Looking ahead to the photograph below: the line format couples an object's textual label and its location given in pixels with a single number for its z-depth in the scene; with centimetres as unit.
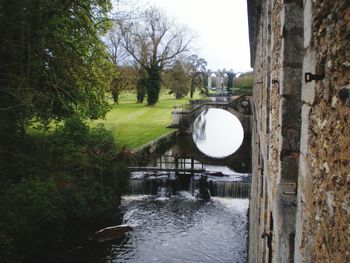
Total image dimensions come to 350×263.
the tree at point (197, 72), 6106
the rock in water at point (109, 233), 1389
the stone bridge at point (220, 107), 3488
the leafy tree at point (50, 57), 948
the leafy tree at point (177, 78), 4828
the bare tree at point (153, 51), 4494
